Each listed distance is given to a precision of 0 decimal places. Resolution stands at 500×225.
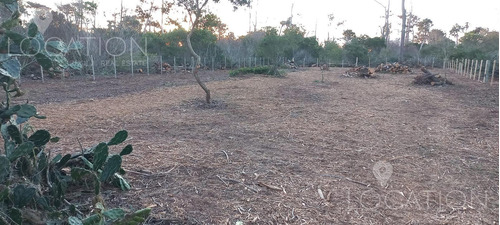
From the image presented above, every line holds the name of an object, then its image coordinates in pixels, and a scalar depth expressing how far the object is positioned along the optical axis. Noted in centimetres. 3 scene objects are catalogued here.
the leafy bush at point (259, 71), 1842
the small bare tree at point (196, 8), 800
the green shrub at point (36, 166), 211
